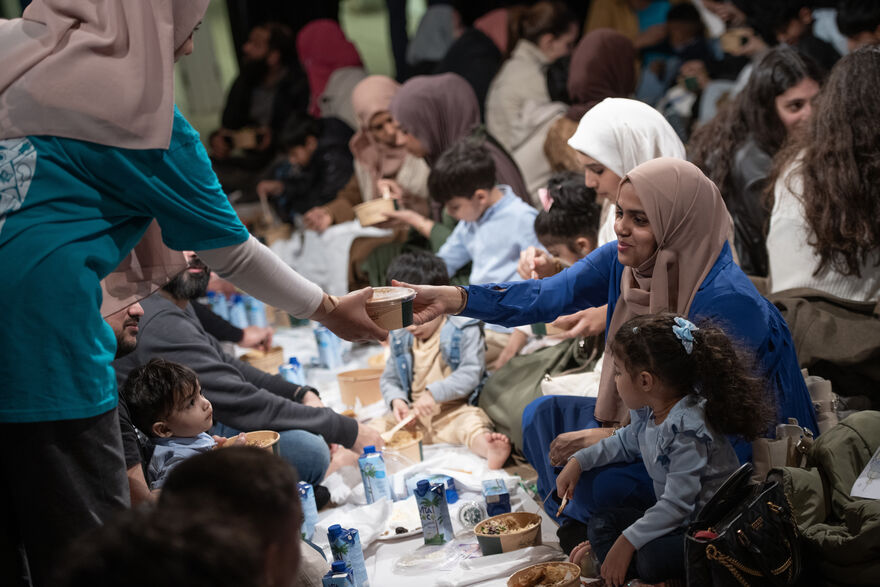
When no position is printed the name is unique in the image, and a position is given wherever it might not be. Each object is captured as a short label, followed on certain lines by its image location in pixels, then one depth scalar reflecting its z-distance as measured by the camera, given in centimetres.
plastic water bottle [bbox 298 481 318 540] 296
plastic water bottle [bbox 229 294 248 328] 568
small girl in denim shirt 223
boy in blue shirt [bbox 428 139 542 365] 429
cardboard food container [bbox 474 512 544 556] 270
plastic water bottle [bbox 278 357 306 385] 430
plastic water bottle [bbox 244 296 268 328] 567
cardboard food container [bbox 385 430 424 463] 345
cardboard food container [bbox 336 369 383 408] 426
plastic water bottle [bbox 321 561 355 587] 234
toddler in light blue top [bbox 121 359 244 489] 258
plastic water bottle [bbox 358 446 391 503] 317
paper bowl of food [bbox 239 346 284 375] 461
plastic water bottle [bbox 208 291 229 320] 582
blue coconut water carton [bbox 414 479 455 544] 281
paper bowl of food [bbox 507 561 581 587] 237
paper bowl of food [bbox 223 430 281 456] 270
